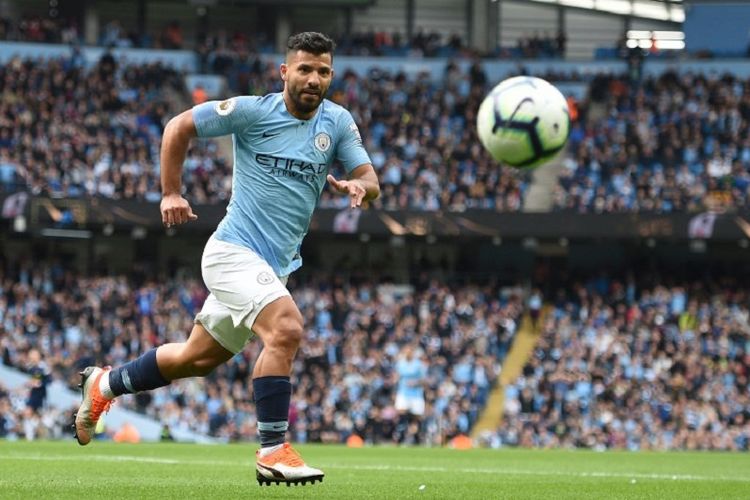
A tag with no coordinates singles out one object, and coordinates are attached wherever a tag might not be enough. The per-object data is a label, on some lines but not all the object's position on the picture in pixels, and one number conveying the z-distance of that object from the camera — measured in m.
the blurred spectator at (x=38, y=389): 25.80
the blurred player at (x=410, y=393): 27.19
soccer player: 7.54
